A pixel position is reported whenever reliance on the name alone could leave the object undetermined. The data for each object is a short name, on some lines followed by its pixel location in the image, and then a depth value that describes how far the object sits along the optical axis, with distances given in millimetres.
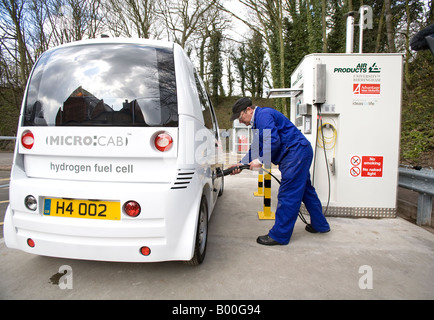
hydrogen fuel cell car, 1791
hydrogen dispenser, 3627
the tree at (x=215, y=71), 27484
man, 2762
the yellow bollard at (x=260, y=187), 4613
